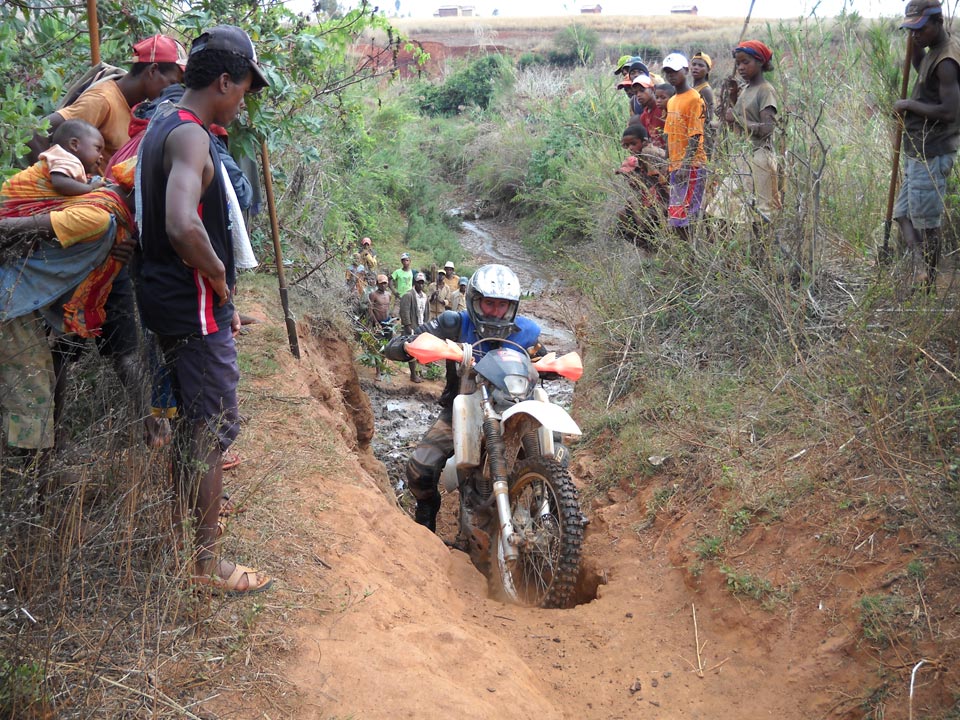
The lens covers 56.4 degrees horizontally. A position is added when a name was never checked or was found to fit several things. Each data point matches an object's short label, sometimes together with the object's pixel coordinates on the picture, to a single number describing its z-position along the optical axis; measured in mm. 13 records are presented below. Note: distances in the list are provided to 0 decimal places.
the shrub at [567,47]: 38344
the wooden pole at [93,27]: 4590
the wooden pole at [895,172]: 6070
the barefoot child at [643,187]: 8219
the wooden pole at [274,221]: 6633
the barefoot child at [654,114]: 8867
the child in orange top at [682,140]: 7949
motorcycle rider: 6199
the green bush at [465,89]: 32344
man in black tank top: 3271
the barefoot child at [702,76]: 8411
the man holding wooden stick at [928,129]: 5910
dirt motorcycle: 5172
